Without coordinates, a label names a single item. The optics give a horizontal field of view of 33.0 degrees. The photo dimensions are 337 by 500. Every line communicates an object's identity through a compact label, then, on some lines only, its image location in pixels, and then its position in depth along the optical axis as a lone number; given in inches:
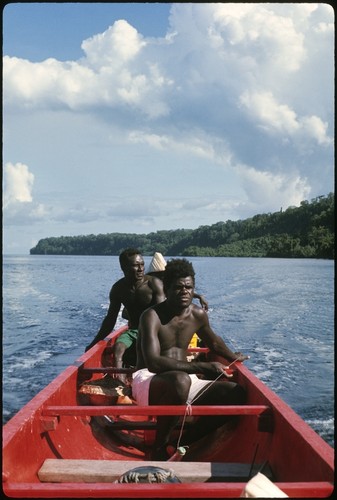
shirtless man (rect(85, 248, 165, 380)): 241.6
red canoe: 100.4
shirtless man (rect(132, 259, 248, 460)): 157.6
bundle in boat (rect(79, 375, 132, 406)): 211.3
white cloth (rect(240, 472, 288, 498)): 82.3
